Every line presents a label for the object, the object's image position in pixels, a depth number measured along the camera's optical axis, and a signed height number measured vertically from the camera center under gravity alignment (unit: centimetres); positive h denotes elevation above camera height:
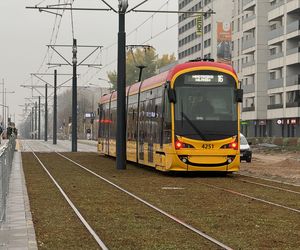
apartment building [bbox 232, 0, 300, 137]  8456 +857
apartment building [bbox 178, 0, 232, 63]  11025 +1855
